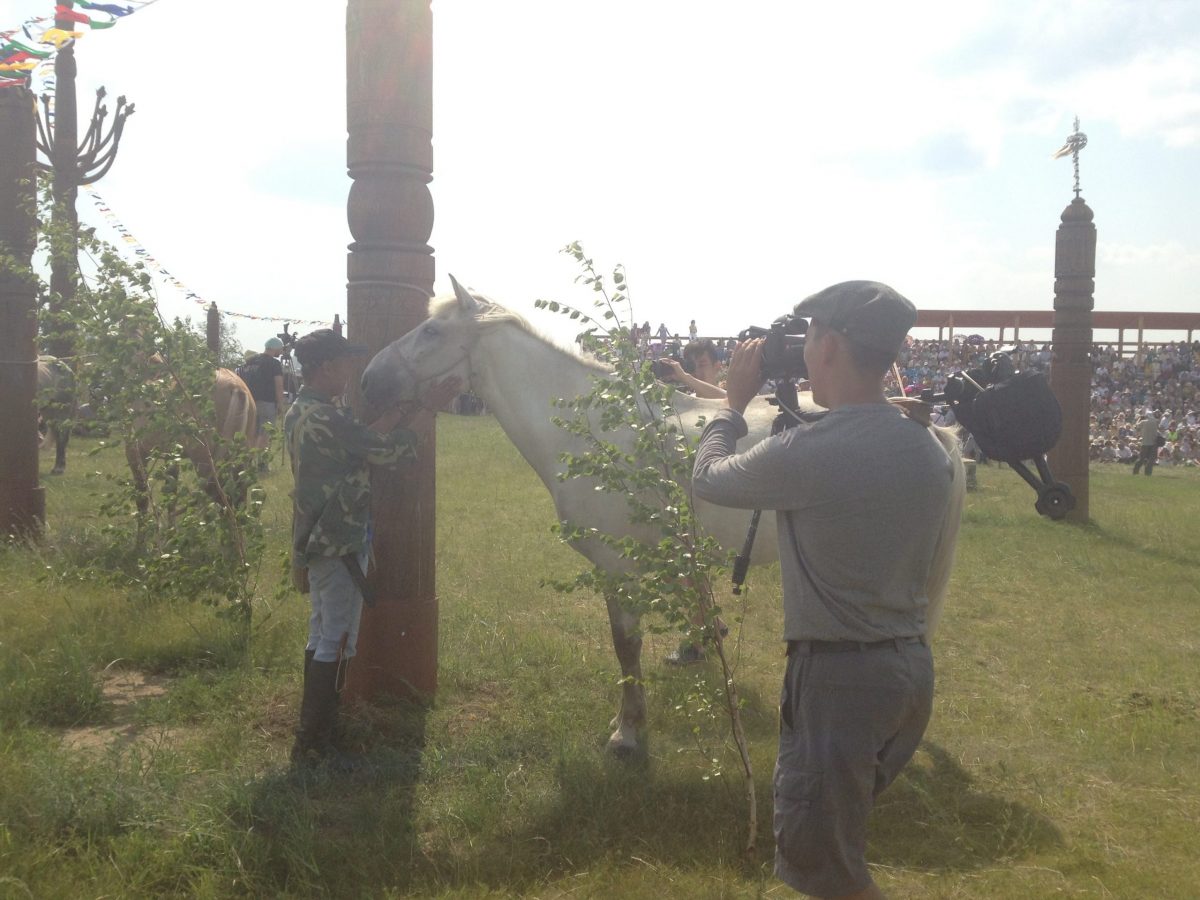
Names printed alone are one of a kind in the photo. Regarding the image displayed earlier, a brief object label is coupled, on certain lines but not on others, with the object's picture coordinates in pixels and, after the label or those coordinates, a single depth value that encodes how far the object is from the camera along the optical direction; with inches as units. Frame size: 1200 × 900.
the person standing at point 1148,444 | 791.7
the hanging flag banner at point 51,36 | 220.5
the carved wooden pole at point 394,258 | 162.7
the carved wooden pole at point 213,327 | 645.9
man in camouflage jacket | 151.6
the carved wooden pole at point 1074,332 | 420.8
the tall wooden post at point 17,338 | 300.5
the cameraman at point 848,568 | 83.5
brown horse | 211.8
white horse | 166.2
